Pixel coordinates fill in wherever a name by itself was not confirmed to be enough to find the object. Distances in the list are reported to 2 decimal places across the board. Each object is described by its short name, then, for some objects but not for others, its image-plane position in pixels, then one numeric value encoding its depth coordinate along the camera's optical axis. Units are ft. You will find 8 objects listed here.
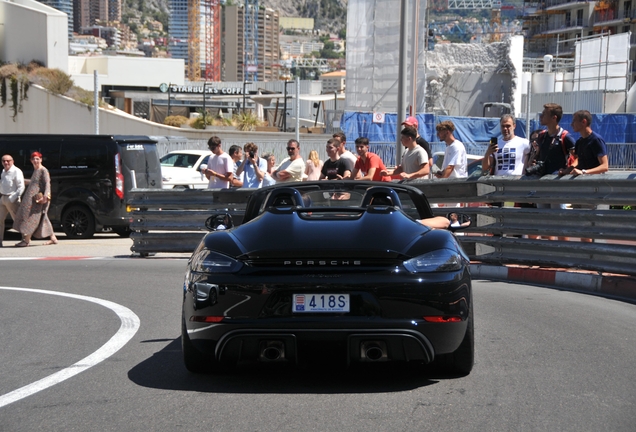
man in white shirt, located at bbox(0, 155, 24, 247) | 53.88
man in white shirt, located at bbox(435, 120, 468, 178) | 43.16
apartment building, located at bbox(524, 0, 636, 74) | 327.88
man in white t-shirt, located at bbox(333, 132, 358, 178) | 44.47
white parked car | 76.74
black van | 59.47
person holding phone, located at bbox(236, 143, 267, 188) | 49.57
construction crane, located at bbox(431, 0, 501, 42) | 497.33
